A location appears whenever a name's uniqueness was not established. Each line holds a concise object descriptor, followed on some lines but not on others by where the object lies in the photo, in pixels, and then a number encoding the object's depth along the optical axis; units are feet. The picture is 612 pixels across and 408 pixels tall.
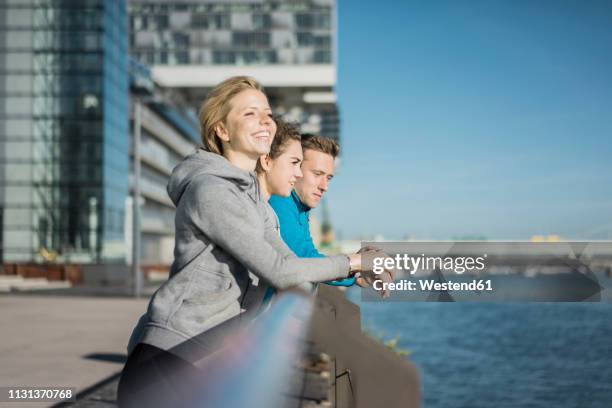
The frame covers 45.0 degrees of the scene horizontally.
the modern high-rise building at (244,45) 220.23
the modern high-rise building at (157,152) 181.60
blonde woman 6.30
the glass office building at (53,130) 134.62
